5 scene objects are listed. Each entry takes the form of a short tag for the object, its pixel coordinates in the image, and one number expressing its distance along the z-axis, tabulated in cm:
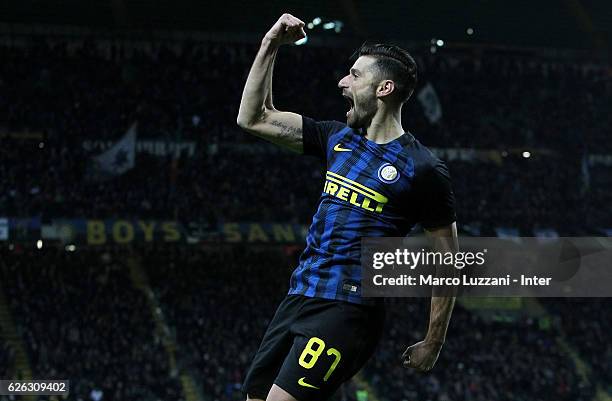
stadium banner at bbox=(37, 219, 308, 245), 2612
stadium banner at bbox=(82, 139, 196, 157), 2850
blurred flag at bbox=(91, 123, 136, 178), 2702
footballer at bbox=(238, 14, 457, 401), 414
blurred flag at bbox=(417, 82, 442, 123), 3028
